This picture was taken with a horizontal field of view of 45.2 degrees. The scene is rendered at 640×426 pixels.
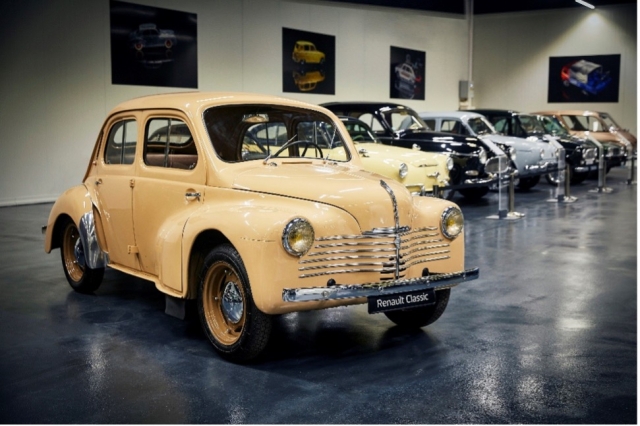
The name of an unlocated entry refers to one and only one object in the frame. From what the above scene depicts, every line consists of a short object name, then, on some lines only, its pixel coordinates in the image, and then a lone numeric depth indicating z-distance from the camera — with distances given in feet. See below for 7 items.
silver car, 48.29
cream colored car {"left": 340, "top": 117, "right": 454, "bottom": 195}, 37.04
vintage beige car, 15.17
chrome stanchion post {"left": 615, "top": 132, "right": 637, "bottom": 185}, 59.84
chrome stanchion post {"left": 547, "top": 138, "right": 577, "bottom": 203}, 47.70
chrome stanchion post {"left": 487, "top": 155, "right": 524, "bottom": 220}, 39.68
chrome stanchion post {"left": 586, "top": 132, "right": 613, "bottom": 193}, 54.49
